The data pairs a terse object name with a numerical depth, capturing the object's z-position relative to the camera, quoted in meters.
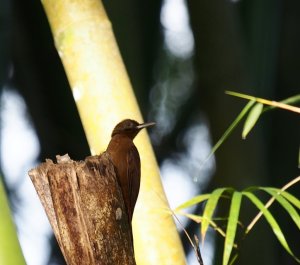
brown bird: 13.16
